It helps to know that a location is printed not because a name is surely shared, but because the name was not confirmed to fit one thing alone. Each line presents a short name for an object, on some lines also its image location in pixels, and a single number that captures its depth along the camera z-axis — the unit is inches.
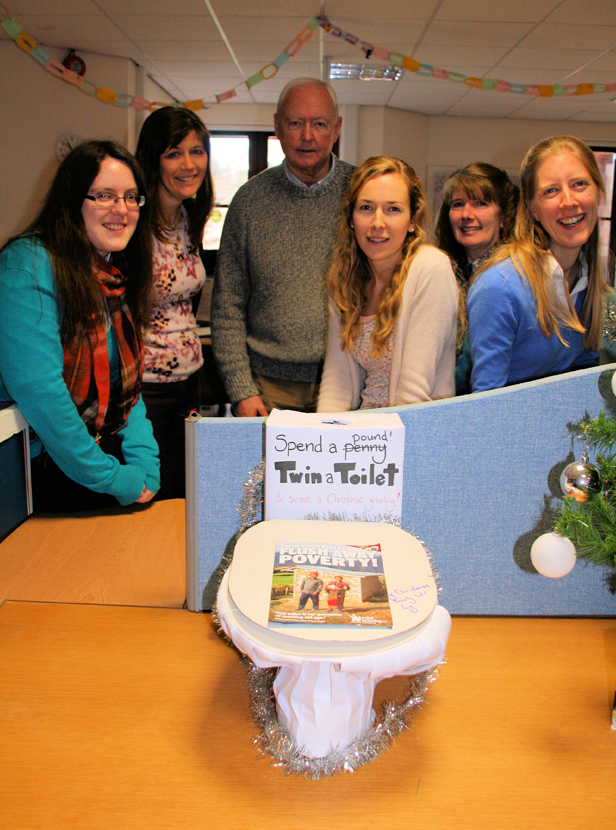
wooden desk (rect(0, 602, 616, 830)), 29.3
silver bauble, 34.4
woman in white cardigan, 57.4
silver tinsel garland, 31.3
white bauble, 35.3
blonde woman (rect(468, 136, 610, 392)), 52.5
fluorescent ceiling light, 220.1
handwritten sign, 37.3
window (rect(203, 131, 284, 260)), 301.6
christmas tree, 34.0
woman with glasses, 52.6
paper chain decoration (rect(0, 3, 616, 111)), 184.1
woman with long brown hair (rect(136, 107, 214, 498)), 77.8
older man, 76.8
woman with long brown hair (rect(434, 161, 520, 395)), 81.0
